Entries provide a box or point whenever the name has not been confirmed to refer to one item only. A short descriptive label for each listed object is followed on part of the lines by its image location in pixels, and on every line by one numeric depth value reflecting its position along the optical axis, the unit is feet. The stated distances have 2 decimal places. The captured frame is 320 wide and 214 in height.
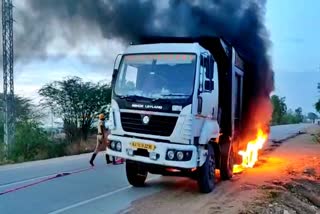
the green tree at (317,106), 73.60
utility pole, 41.91
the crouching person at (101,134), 29.62
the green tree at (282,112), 143.93
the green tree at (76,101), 62.61
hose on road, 20.16
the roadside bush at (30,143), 43.23
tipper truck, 17.69
